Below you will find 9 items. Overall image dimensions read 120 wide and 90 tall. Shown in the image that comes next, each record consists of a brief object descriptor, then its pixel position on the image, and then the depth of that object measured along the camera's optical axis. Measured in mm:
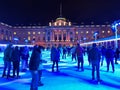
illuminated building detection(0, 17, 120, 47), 41730
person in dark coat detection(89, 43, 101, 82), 3665
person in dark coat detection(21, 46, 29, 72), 5070
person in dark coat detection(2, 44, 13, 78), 3965
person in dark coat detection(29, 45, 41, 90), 2661
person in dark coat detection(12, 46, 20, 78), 3961
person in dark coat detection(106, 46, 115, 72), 5042
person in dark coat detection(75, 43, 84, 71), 5170
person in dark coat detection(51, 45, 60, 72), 4913
